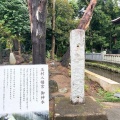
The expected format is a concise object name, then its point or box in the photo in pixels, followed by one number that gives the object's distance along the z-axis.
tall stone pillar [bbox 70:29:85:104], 2.69
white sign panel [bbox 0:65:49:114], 1.71
